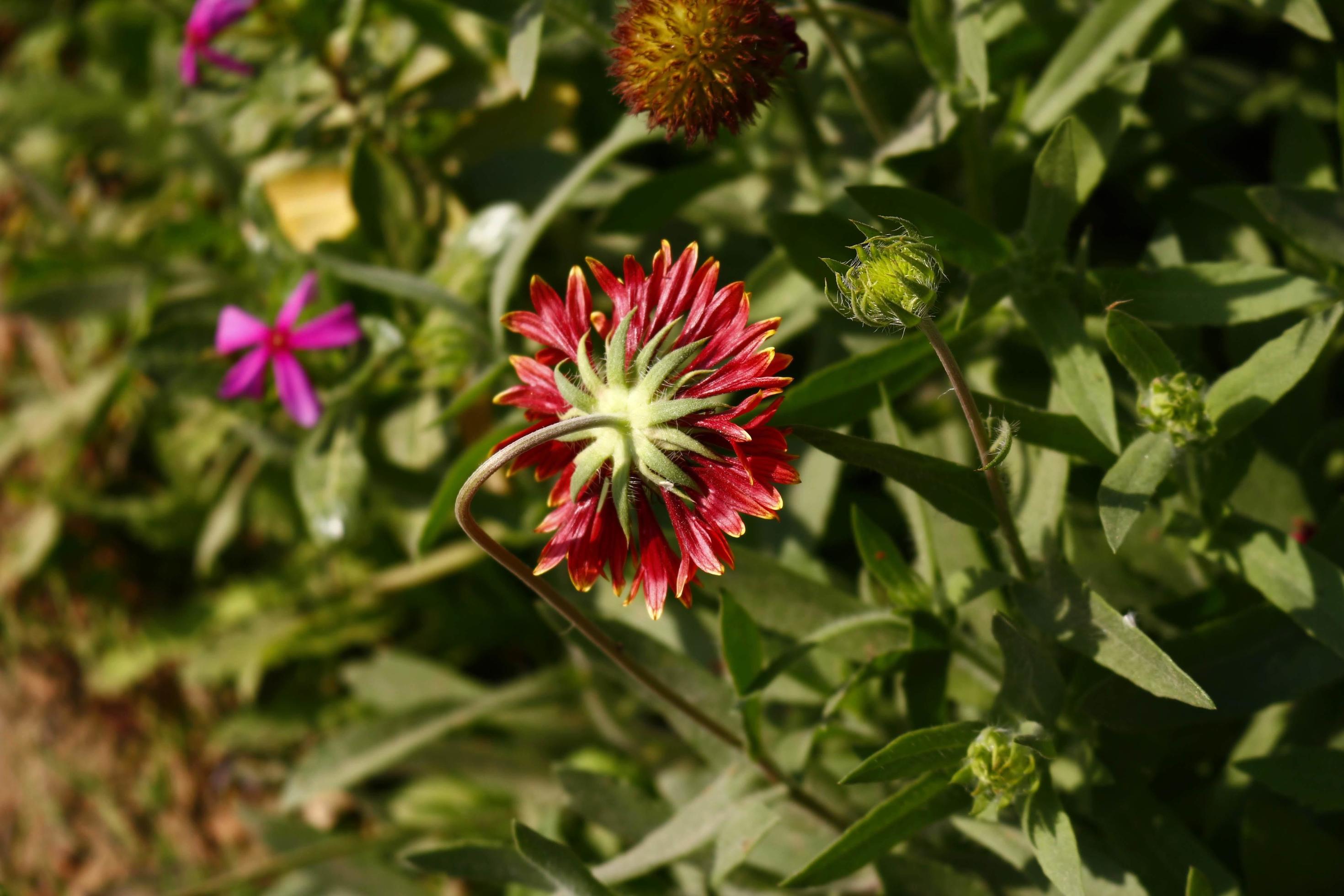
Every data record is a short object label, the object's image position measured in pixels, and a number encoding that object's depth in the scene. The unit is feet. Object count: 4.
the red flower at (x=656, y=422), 1.29
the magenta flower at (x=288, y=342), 1.57
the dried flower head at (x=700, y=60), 1.33
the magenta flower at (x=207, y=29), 1.57
